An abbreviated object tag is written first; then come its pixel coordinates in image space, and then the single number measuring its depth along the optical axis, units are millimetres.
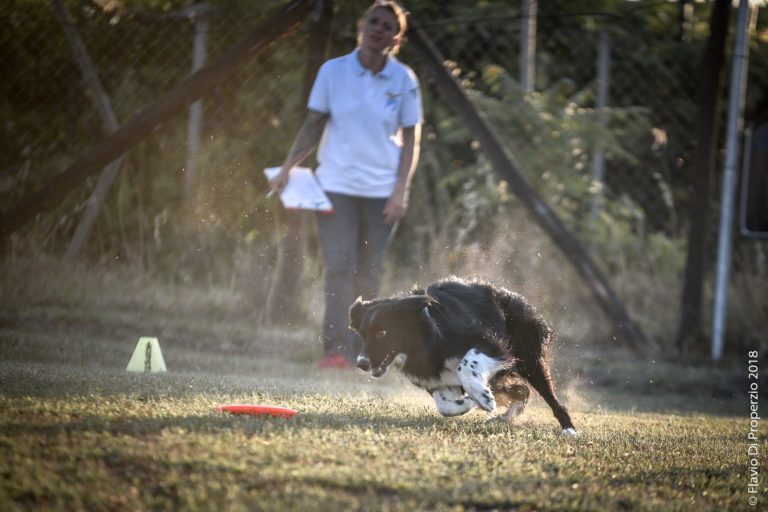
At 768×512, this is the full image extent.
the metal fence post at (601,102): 24709
